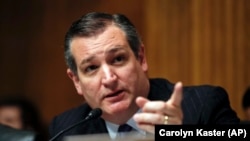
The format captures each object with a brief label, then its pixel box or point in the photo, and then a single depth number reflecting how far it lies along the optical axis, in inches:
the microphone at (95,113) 137.3
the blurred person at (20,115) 172.3
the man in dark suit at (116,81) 142.0
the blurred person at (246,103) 168.0
